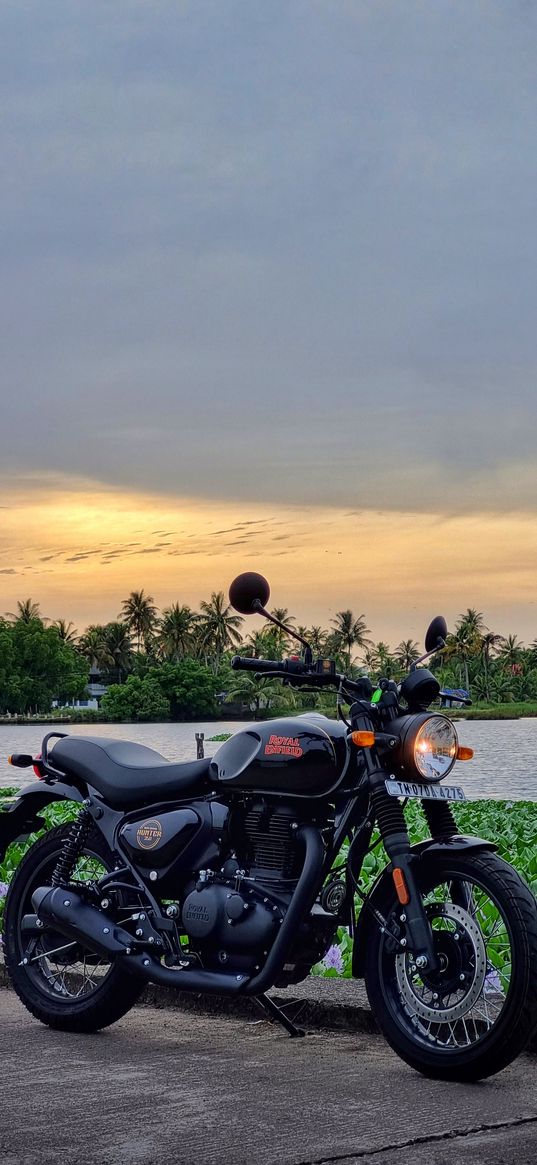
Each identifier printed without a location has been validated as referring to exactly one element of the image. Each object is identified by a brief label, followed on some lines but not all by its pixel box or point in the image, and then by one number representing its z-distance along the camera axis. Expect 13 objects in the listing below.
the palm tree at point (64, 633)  154.93
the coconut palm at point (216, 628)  134.25
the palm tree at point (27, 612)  149.62
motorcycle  4.78
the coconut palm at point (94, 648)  153.25
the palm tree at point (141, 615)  147.25
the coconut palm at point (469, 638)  140.12
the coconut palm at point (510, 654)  147.14
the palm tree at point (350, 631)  124.62
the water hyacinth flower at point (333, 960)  6.60
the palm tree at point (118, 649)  152.50
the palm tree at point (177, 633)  139.50
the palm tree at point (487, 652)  143.88
